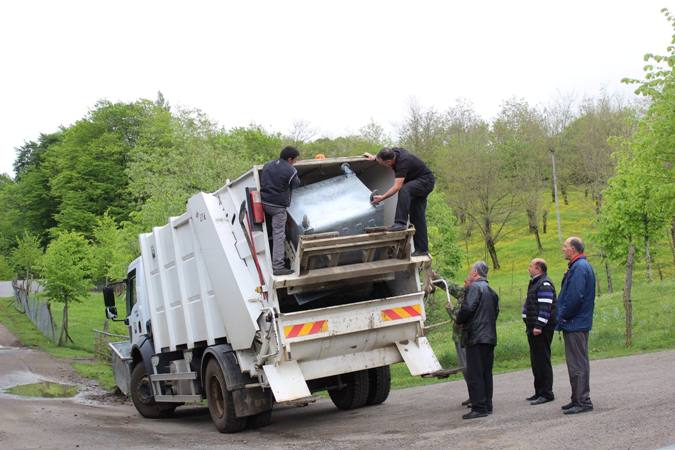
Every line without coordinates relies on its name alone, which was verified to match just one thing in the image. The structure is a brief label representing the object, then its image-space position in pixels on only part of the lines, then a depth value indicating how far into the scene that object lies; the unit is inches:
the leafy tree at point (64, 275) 1168.2
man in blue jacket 302.8
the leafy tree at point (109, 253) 1003.9
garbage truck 326.3
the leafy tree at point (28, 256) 1815.3
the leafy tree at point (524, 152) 1957.4
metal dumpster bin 334.3
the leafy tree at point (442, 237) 1277.1
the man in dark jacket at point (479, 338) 329.1
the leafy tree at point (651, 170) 649.6
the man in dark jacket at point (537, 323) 342.3
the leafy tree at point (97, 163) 2218.4
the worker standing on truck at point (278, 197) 321.7
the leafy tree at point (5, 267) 2330.2
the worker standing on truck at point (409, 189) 339.3
